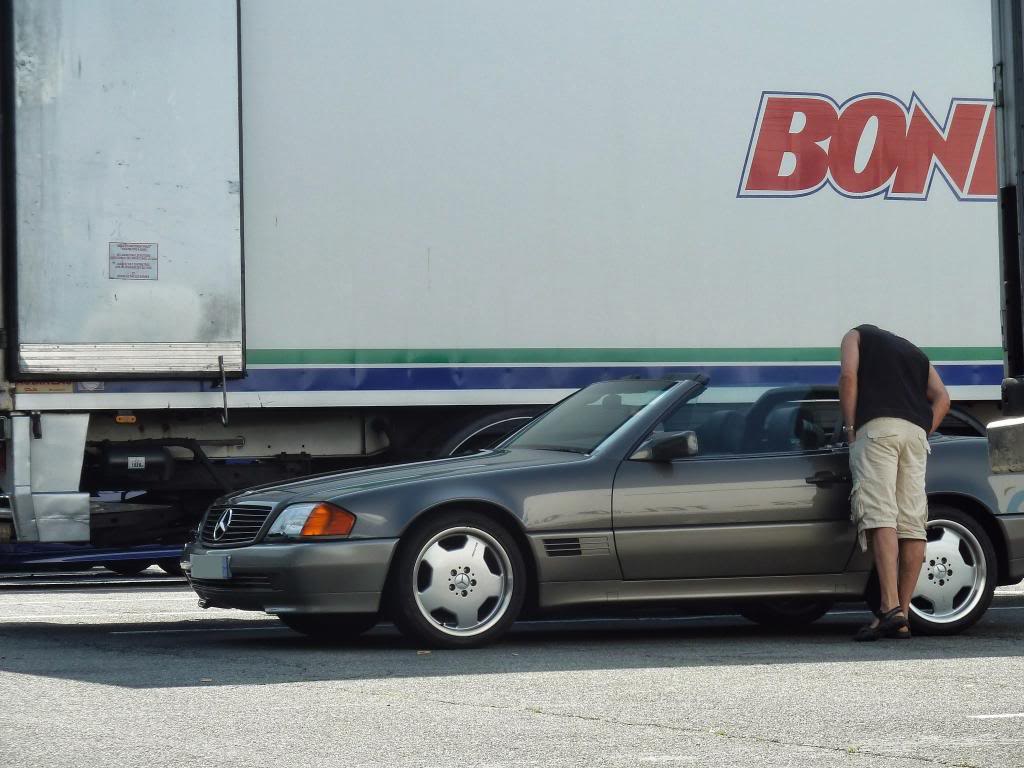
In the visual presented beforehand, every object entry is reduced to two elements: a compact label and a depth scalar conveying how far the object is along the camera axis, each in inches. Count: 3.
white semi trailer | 674.9
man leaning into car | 538.3
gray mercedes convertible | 513.4
